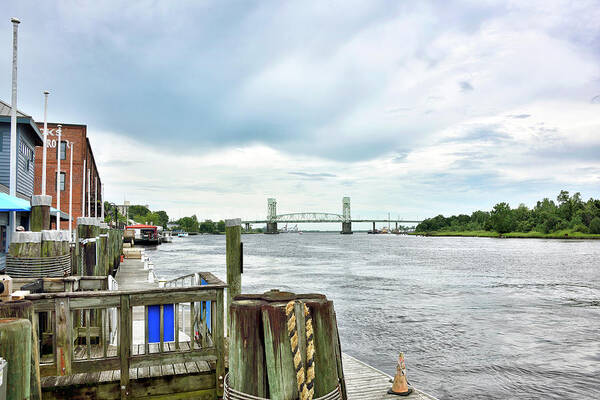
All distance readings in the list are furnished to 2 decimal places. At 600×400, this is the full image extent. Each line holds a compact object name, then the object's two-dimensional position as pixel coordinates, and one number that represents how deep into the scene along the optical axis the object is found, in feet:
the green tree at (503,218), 637.71
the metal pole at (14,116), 56.09
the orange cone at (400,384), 26.66
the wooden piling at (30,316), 16.81
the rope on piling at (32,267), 27.84
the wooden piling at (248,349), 12.85
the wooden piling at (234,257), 30.89
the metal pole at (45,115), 77.79
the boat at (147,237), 346.33
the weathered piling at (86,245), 41.73
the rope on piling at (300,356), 12.60
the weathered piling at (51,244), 28.68
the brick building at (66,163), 159.43
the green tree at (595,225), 505.25
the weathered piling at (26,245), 27.96
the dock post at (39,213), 34.09
